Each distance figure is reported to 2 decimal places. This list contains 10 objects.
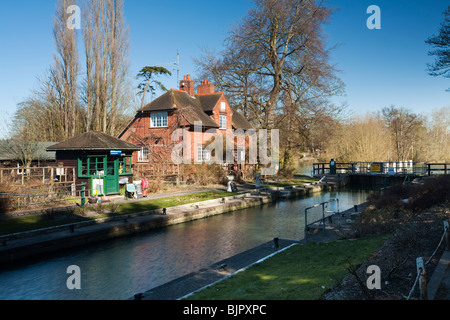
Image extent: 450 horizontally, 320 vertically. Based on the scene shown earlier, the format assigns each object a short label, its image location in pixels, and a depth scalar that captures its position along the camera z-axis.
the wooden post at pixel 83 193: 18.61
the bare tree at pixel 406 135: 57.97
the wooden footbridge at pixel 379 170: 39.03
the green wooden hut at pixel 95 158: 21.70
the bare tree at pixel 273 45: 38.19
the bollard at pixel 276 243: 12.46
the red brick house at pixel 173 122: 34.68
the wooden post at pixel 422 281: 5.22
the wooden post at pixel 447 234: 8.04
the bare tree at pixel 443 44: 21.75
